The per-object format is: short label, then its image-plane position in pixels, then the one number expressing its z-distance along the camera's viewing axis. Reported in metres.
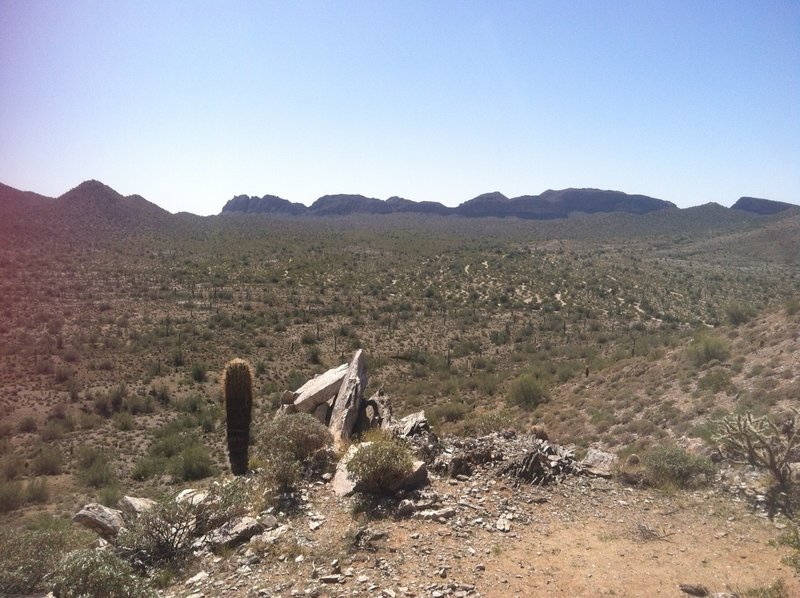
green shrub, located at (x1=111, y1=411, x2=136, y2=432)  21.17
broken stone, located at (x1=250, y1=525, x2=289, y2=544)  8.39
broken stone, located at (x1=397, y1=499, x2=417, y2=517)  8.93
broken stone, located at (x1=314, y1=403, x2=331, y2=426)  14.73
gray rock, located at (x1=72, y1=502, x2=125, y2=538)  9.42
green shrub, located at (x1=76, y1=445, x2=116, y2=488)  15.82
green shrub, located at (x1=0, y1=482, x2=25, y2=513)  13.78
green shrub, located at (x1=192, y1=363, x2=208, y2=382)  27.52
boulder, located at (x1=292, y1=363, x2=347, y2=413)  15.25
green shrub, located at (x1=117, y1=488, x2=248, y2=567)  8.42
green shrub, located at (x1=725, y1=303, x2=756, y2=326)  22.45
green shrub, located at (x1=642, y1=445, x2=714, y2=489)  10.01
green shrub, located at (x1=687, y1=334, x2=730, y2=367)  18.48
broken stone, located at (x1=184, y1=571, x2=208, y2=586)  7.61
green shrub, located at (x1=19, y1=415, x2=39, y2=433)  20.33
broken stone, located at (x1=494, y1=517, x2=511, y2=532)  8.47
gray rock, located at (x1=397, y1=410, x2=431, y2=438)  12.58
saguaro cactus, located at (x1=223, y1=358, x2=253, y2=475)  13.76
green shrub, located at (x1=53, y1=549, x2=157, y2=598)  6.51
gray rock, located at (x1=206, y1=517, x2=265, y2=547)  8.54
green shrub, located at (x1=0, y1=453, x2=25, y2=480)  16.19
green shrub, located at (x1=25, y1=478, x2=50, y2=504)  14.45
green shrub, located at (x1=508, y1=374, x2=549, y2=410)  21.02
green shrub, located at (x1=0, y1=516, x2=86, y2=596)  7.32
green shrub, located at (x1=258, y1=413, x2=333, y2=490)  10.52
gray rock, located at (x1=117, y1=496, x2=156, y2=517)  10.21
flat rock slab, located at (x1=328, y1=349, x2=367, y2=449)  13.04
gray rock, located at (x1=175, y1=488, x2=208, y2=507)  9.46
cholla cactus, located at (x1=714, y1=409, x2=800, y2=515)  9.09
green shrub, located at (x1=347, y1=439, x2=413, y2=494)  9.57
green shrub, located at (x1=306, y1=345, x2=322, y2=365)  31.11
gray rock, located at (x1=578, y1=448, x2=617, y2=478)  10.77
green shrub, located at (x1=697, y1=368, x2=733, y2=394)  15.48
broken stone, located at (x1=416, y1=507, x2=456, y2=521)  8.73
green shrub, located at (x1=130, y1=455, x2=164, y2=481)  16.58
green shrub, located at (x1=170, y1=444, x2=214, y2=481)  16.20
